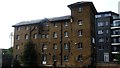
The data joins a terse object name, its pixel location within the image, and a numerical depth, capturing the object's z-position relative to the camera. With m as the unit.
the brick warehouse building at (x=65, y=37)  24.70
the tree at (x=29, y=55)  26.88
